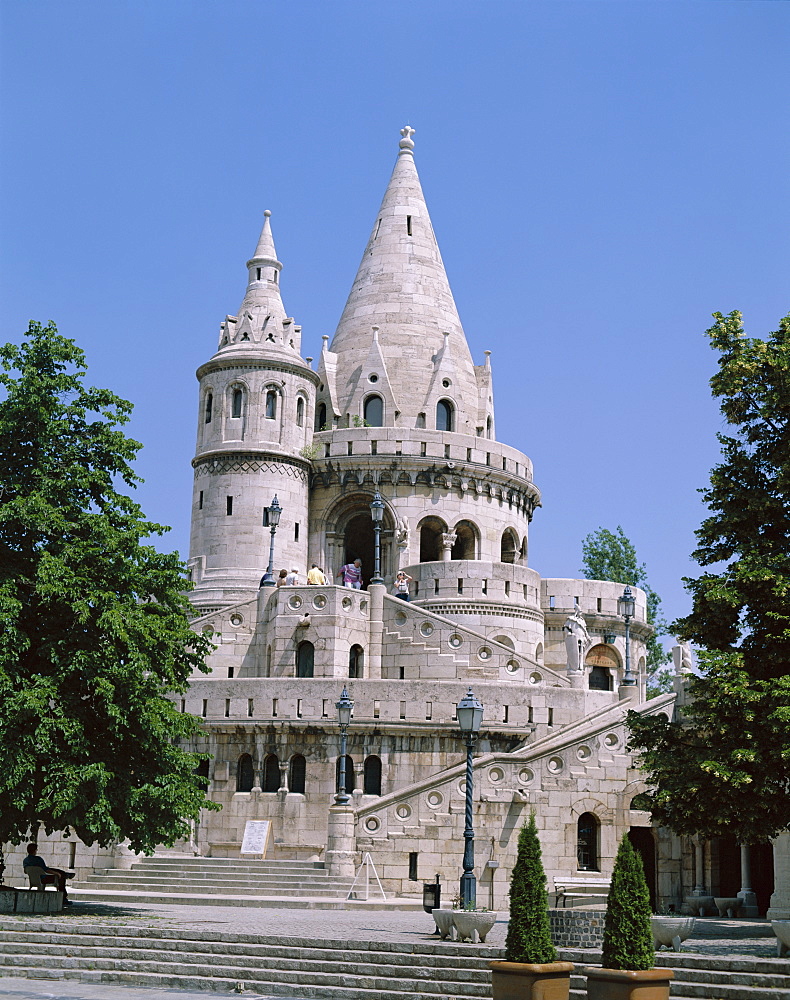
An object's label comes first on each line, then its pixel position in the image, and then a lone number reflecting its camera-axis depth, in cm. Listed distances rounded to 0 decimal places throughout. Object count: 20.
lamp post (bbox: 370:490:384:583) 3741
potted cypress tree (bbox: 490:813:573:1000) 1421
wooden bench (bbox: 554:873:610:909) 2645
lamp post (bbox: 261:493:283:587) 3869
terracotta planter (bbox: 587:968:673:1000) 1352
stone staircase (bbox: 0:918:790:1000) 1611
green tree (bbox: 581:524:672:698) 6631
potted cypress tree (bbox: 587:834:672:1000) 1357
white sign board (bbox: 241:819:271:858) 3359
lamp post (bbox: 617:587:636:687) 3425
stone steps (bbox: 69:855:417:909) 2841
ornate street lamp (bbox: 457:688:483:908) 2261
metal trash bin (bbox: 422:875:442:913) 2405
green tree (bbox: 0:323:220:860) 2289
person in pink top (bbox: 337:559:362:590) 4331
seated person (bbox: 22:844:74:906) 2351
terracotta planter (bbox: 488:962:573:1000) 1417
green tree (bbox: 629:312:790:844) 2153
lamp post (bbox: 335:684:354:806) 3083
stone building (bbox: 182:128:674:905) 3070
